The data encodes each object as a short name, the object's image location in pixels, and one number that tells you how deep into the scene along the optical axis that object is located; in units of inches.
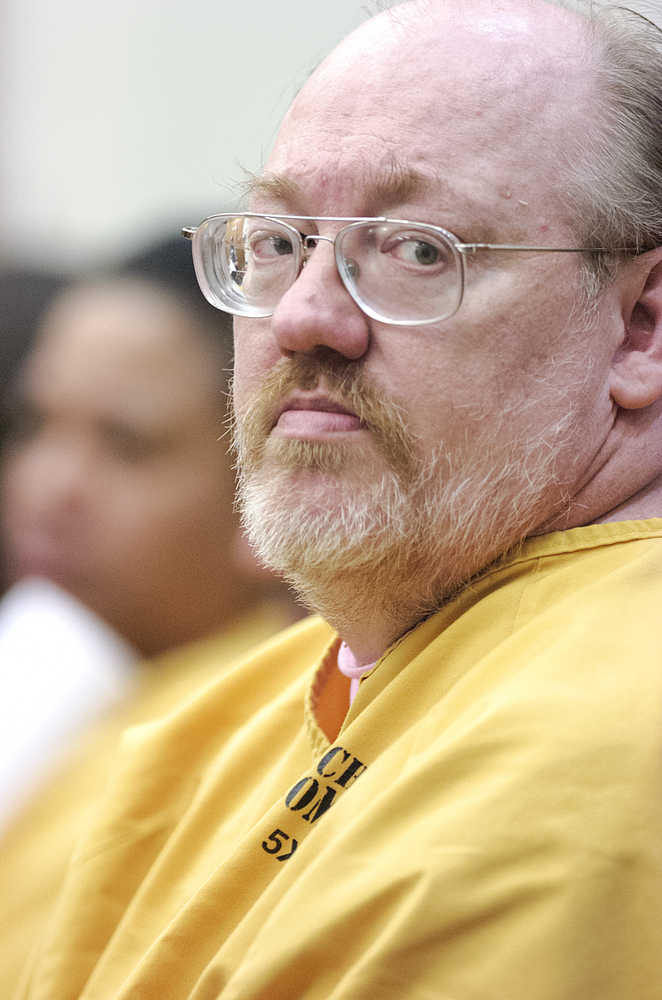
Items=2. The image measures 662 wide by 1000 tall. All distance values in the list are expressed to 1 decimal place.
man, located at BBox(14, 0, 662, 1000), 105.9
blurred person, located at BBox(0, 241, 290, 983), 126.5
